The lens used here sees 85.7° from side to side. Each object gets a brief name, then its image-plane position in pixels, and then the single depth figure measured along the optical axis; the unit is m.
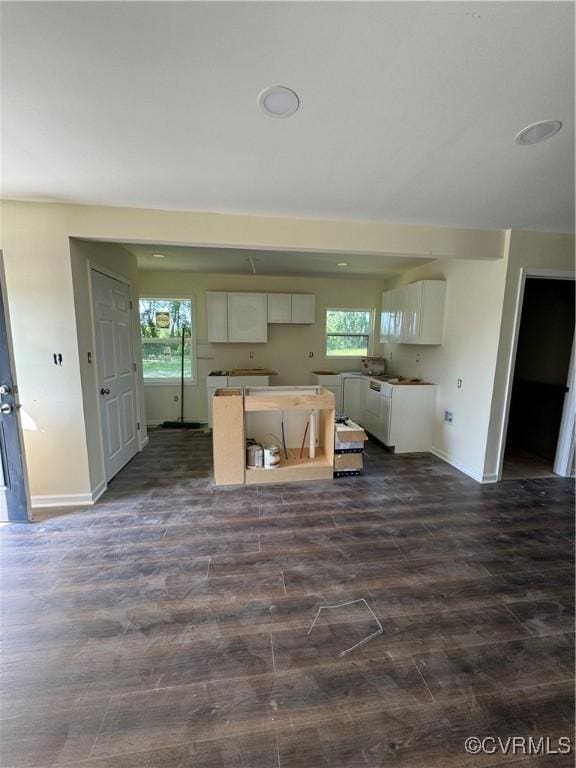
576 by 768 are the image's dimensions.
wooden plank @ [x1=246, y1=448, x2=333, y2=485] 3.18
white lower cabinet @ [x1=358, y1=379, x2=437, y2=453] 4.00
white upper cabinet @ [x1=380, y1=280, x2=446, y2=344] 3.90
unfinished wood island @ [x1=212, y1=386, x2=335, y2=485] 3.05
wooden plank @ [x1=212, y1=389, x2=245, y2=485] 3.01
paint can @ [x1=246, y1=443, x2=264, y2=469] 3.20
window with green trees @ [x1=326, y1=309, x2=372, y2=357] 5.67
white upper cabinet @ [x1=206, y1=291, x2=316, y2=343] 5.04
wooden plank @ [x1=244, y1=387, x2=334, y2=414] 3.05
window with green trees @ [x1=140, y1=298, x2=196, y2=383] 5.18
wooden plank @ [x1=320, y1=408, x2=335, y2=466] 3.26
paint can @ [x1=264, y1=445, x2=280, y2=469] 3.20
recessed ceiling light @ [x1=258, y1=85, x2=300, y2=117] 1.49
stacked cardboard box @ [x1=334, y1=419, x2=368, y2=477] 3.28
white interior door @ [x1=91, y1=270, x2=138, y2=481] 3.05
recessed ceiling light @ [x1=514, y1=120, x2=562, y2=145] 1.69
